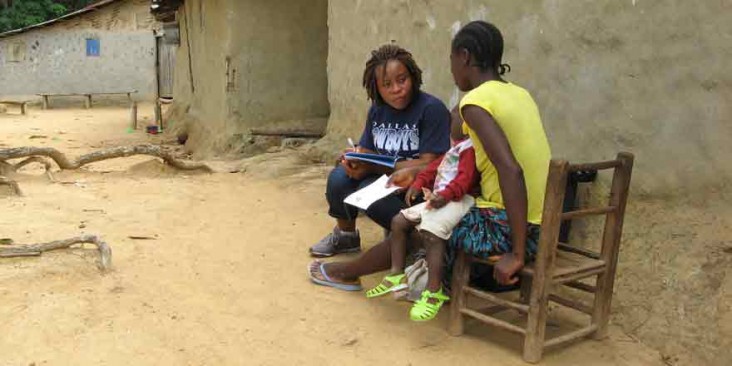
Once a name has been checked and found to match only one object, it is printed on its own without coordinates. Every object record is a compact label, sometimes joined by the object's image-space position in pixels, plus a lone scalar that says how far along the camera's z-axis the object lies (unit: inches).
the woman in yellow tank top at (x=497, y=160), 98.7
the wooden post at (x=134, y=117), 578.9
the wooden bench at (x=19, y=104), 695.1
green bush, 908.0
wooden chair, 96.0
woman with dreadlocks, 131.3
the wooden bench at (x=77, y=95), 775.1
